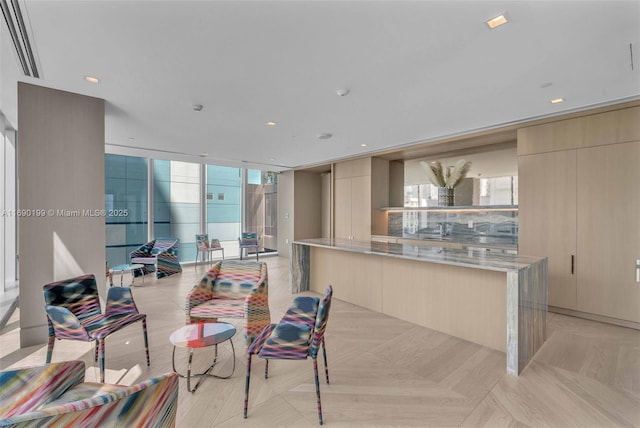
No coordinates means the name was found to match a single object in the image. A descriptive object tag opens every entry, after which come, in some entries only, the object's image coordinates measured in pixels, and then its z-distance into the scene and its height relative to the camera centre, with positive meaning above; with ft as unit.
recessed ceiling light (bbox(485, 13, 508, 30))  6.18 +4.22
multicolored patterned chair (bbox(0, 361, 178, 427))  2.91 -2.43
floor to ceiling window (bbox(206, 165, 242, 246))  26.81 +0.95
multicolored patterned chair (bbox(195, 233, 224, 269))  23.97 -2.79
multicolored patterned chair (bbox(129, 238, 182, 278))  19.79 -3.09
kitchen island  8.22 -2.97
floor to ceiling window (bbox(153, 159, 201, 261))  24.02 +0.88
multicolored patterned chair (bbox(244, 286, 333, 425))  6.38 -3.02
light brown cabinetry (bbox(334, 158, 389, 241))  21.08 +1.28
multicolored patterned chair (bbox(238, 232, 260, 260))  26.78 -2.68
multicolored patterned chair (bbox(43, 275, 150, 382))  7.55 -2.93
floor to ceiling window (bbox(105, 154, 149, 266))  21.83 +0.59
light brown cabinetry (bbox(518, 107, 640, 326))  11.26 +0.17
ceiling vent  6.07 +4.37
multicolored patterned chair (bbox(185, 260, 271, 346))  9.11 -2.95
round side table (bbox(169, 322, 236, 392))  7.03 -3.19
